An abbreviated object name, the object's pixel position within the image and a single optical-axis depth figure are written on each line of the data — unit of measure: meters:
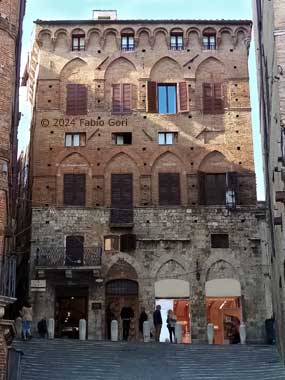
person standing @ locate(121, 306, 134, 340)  30.18
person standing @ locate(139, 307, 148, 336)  28.41
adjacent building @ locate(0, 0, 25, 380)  16.45
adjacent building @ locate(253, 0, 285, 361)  18.50
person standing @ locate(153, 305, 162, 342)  27.94
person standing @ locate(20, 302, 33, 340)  24.25
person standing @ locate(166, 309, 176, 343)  27.48
